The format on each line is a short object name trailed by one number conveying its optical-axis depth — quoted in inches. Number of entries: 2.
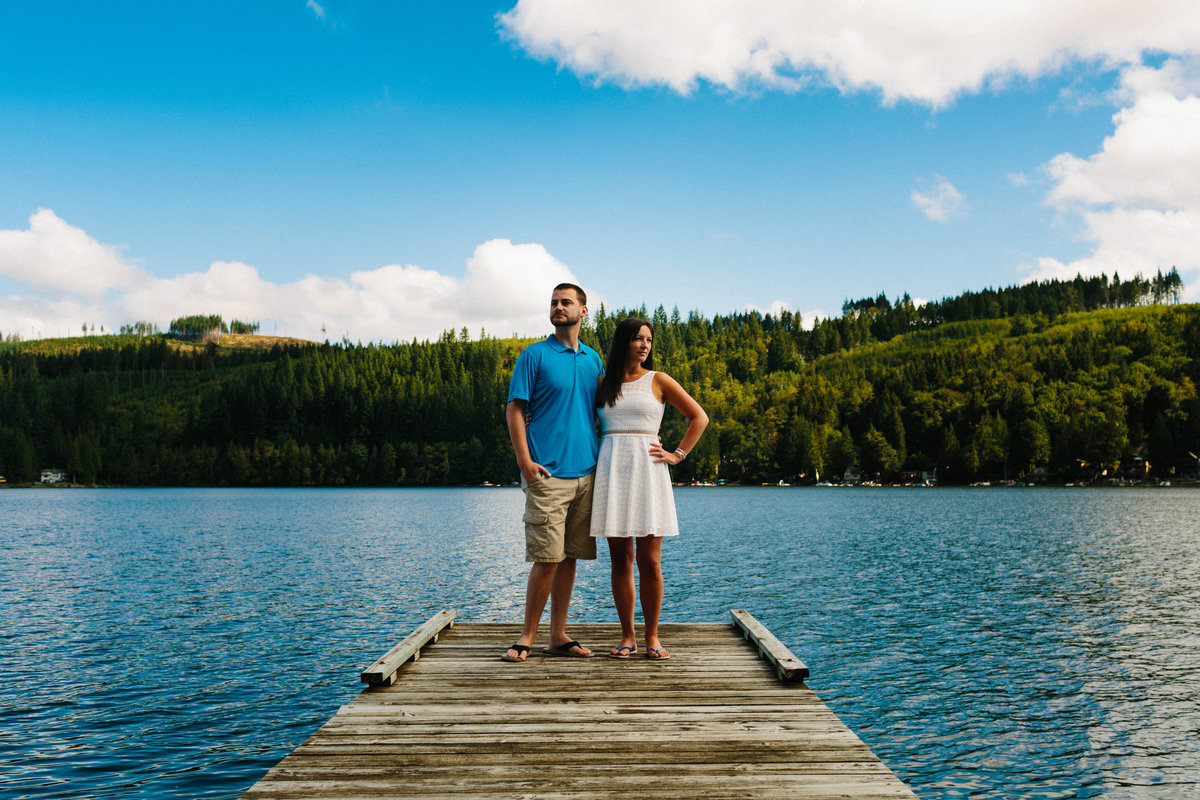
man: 276.2
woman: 276.1
